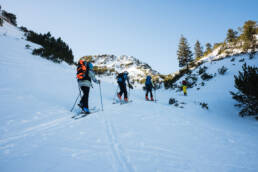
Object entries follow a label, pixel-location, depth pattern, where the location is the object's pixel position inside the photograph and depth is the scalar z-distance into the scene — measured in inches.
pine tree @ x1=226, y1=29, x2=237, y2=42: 1295.5
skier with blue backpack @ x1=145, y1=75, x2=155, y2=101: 372.5
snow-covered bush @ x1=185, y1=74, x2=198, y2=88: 566.6
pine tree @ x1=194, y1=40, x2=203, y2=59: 1740.9
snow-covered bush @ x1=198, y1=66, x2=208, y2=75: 608.7
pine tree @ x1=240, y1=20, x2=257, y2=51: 791.7
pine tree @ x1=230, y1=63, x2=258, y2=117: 184.6
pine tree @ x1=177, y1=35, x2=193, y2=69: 1188.5
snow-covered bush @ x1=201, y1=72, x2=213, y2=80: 500.6
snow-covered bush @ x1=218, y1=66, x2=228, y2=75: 452.4
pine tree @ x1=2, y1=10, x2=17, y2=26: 1208.2
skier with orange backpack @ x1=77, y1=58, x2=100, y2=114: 180.4
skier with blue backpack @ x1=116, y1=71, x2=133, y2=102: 299.0
